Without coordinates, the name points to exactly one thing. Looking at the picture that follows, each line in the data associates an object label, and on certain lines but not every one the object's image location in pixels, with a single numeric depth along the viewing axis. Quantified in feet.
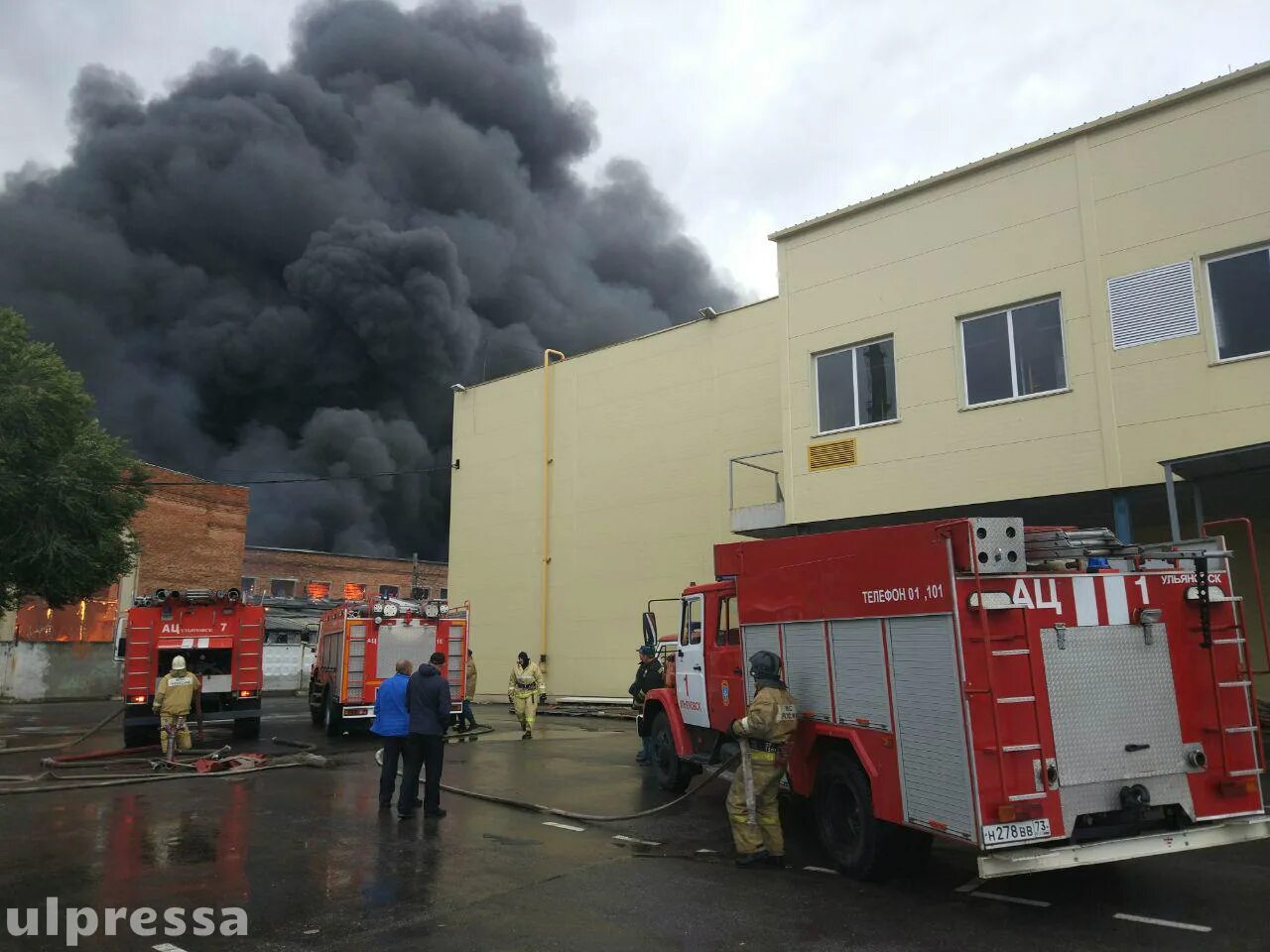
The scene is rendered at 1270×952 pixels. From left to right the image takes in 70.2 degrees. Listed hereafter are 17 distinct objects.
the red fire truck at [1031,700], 17.67
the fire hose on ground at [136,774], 34.34
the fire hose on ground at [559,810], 26.99
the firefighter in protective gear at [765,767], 22.09
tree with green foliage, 54.39
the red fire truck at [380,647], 52.13
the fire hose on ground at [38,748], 48.05
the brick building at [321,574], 161.48
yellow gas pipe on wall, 78.84
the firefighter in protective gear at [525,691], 52.80
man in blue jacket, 29.50
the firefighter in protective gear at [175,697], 41.16
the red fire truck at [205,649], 50.90
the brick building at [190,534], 120.67
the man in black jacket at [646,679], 45.01
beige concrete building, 37.11
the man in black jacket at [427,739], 28.86
